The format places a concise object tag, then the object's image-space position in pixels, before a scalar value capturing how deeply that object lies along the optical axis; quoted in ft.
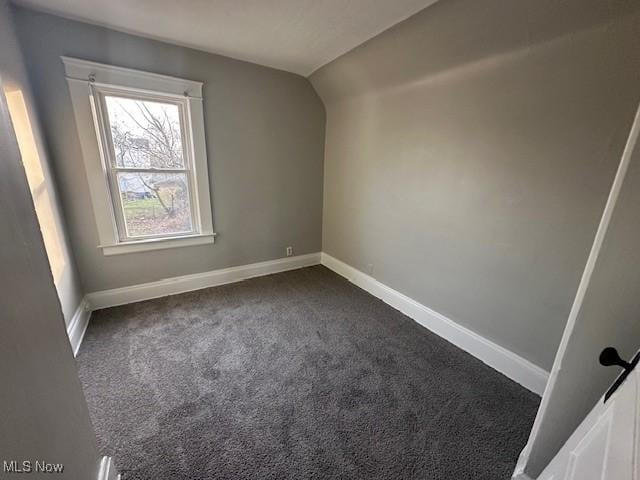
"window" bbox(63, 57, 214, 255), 7.21
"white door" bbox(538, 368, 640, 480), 1.61
